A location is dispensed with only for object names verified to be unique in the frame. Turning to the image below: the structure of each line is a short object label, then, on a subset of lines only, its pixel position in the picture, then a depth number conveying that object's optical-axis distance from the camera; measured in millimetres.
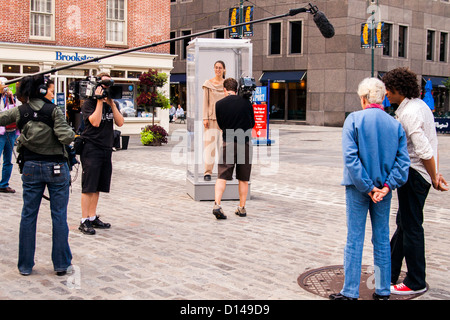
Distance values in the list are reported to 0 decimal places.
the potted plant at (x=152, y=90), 21188
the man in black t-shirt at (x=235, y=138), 7672
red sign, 20344
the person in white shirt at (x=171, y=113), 41434
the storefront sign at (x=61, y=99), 20591
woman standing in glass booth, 8891
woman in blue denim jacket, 4148
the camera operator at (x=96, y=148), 6488
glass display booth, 9016
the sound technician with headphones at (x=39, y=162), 4891
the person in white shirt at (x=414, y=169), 4461
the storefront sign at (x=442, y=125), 28172
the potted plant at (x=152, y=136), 19469
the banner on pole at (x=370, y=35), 34031
